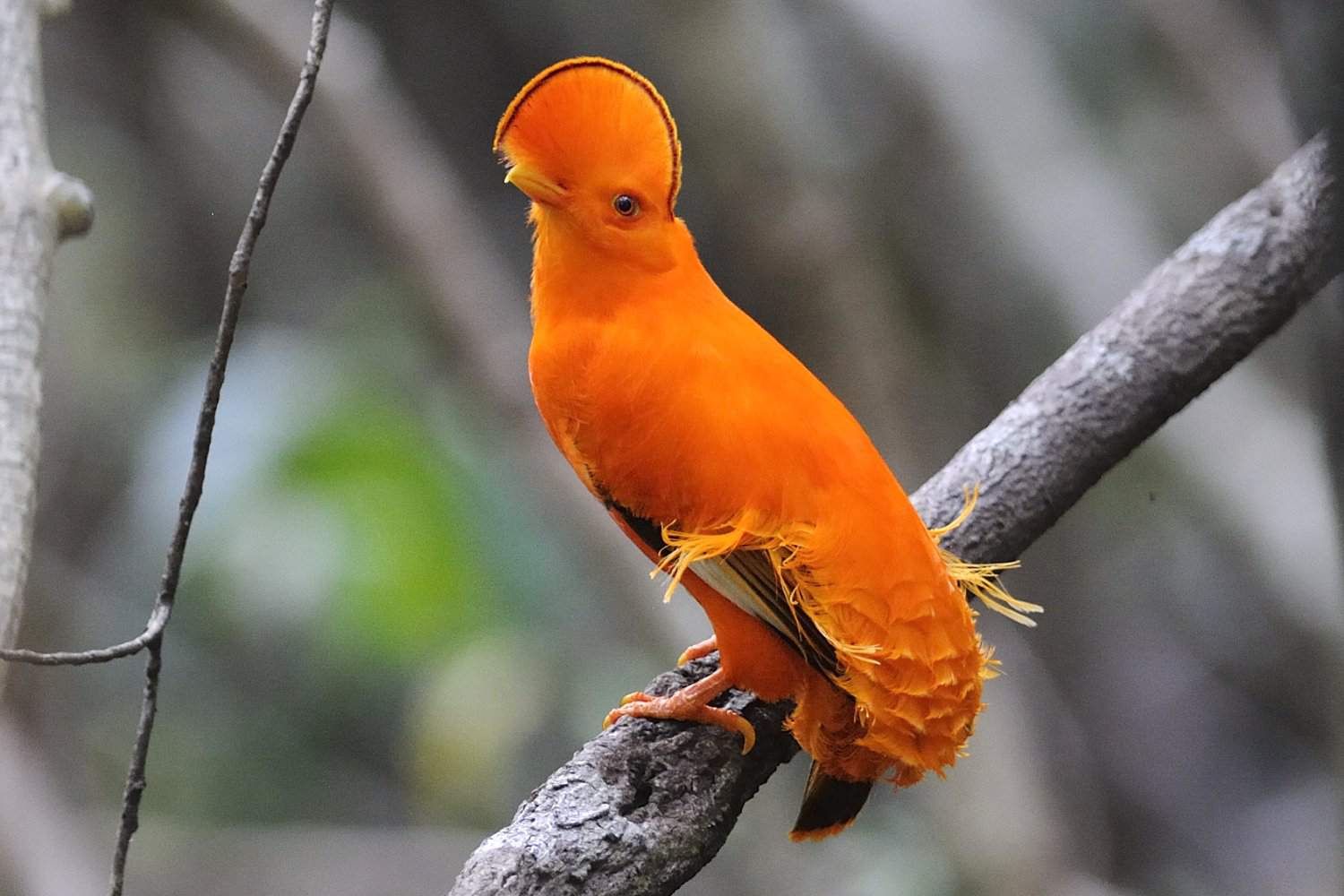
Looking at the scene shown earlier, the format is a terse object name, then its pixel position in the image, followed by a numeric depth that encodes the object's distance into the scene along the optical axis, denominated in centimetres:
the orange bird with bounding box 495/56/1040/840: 613
